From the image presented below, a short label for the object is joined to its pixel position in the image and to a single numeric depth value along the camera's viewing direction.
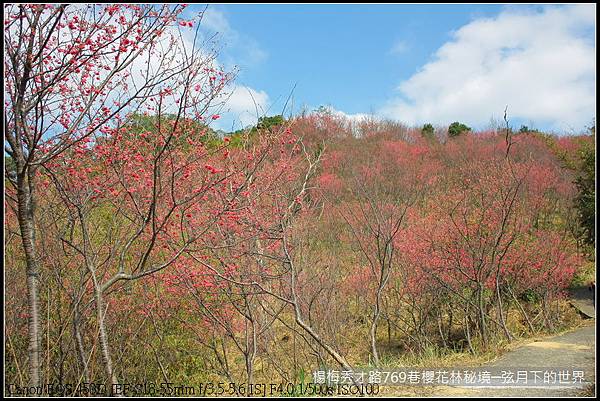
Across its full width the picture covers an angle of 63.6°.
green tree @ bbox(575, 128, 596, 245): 12.13
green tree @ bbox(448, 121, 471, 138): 25.69
